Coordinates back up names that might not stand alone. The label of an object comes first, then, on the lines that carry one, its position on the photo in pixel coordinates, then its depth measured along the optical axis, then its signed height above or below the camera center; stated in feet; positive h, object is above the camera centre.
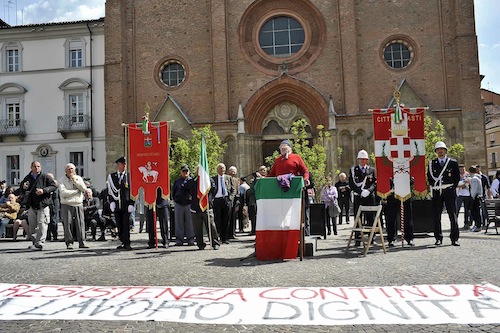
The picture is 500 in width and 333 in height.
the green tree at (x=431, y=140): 57.96 +6.23
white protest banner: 15.99 -4.06
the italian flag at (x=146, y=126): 37.70 +5.84
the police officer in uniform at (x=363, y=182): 35.14 +0.73
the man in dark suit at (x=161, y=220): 38.09 -1.73
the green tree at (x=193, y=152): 75.82 +7.46
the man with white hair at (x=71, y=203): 37.83 -0.08
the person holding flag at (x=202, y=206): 36.70 -0.69
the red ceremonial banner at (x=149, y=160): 37.51 +3.11
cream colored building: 98.84 +21.79
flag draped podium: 29.12 -1.54
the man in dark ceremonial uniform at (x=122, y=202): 37.37 -0.15
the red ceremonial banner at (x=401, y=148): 35.55 +3.18
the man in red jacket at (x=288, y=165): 30.66 +1.93
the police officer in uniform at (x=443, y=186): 34.22 +0.18
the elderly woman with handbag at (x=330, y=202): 48.67 -1.00
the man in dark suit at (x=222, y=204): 40.47 -0.65
